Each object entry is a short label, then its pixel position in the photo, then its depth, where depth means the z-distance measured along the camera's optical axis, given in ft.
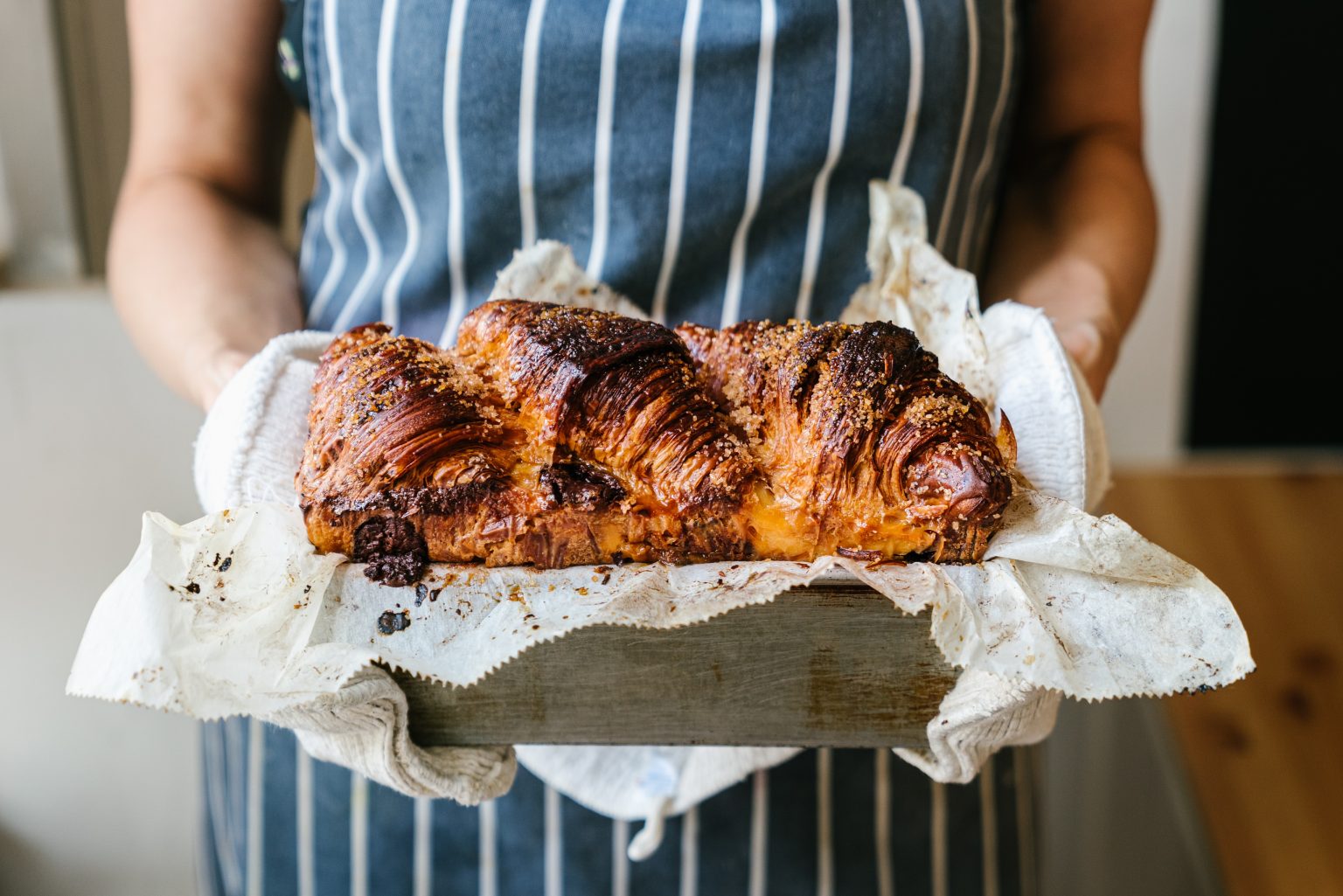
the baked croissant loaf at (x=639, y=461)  2.31
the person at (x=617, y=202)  3.24
